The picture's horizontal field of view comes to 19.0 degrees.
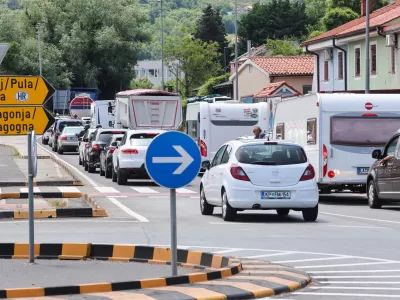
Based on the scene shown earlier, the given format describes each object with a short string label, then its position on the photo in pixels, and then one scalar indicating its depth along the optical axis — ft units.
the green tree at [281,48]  373.40
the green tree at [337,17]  280.10
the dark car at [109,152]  126.17
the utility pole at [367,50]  141.14
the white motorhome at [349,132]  90.89
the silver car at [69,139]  205.77
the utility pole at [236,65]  235.44
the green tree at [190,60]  394.73
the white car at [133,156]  113.60
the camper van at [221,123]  129.80
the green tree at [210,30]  505.25
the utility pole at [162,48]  315.04
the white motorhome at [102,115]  222.48
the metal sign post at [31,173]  43.83
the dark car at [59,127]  222.48
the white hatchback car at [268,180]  70.03
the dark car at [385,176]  82.17
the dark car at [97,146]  138.72
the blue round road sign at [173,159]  38.65
